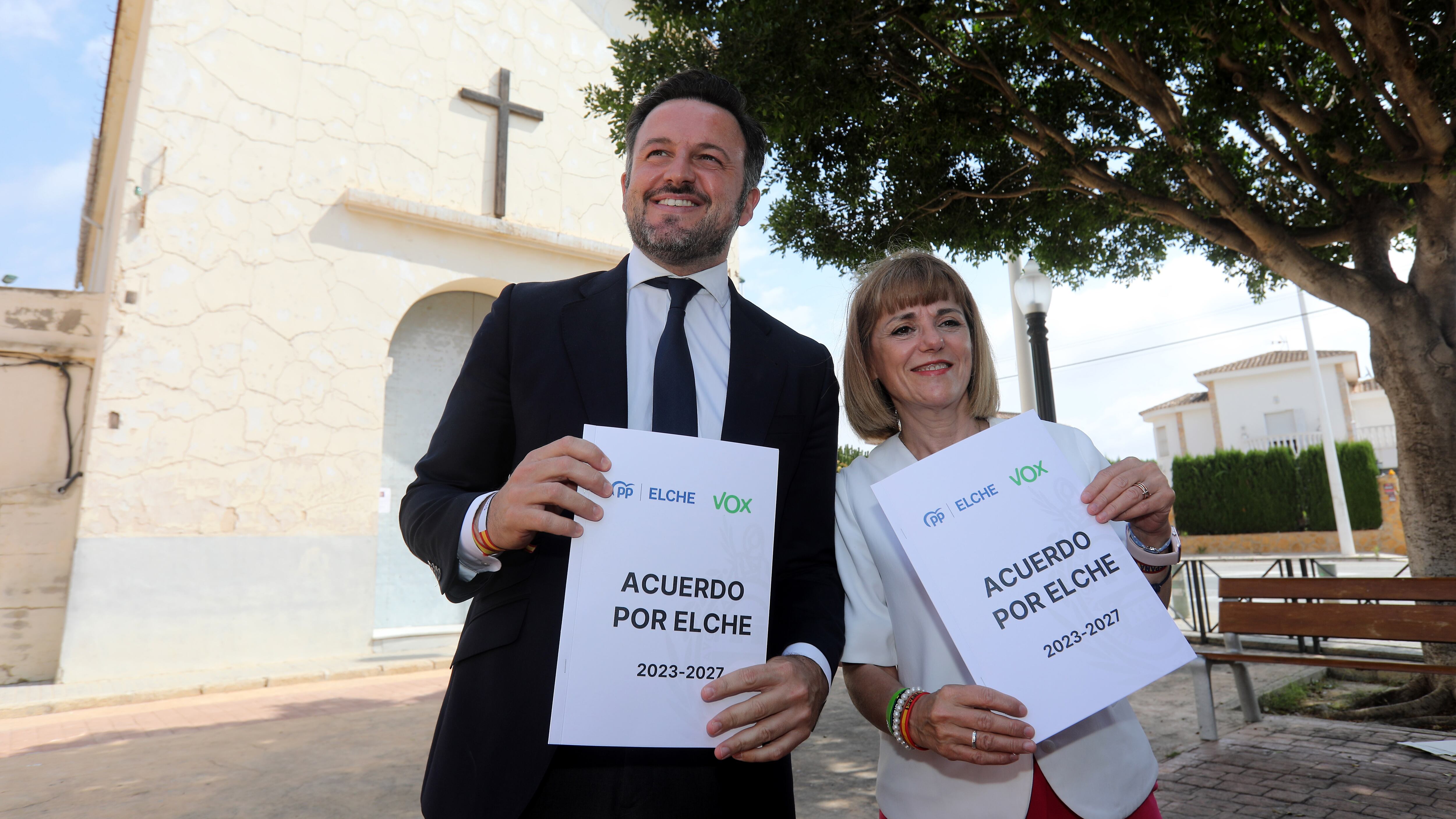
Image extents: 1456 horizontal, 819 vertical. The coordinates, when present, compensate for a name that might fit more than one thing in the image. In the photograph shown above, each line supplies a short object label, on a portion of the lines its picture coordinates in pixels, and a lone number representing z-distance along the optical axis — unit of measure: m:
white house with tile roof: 39.50
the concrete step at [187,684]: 6.71
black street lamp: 6.06
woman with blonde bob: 1.54
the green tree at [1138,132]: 4.93
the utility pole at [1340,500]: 21.14
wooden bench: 4.40
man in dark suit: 1.32
